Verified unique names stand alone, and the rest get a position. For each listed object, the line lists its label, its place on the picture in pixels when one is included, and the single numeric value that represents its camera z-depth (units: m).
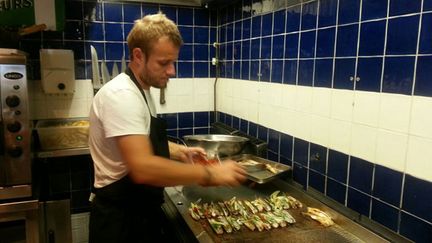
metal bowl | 2.04
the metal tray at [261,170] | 1.61
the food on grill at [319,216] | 1.33
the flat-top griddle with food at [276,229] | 1.21
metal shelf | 2.08
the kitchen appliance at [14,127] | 1.71
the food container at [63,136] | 2.09
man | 1.00
